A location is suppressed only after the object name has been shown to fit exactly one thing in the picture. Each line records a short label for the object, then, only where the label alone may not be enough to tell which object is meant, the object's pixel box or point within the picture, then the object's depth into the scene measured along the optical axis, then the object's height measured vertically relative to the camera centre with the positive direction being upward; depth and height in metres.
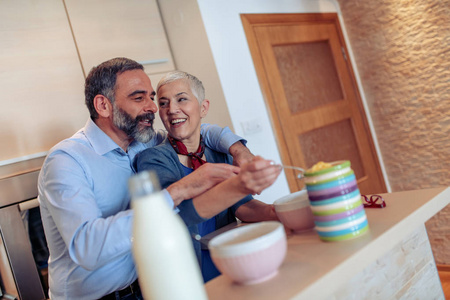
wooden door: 2.52 +0.18
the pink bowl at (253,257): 0.74 -0.21
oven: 1.78 -0.16
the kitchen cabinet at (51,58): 1.85 +0.62
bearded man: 1.10 -0.01
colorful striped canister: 0.87 -0.18
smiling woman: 1.08 -0.01
